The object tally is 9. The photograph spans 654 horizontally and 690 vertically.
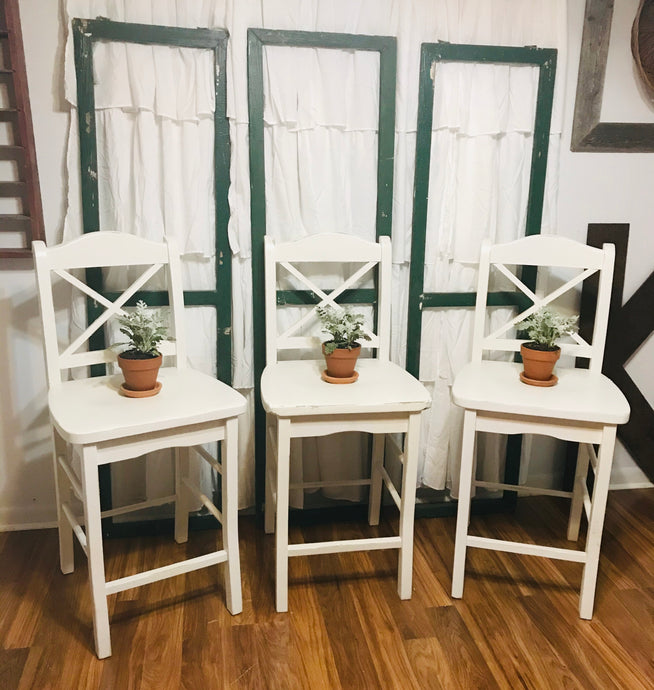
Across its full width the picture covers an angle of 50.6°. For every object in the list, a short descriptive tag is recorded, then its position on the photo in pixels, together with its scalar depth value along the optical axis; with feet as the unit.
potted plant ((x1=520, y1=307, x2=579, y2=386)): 7.15
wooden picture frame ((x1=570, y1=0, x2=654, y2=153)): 7.97
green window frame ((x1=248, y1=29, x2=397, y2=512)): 7.26
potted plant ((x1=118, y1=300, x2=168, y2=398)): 6.56
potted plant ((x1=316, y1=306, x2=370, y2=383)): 7.06
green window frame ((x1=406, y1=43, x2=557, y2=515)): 7.60
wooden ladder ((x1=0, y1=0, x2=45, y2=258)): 6.79
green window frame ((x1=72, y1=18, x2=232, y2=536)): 6.94
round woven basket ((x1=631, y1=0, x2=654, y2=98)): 7.97
